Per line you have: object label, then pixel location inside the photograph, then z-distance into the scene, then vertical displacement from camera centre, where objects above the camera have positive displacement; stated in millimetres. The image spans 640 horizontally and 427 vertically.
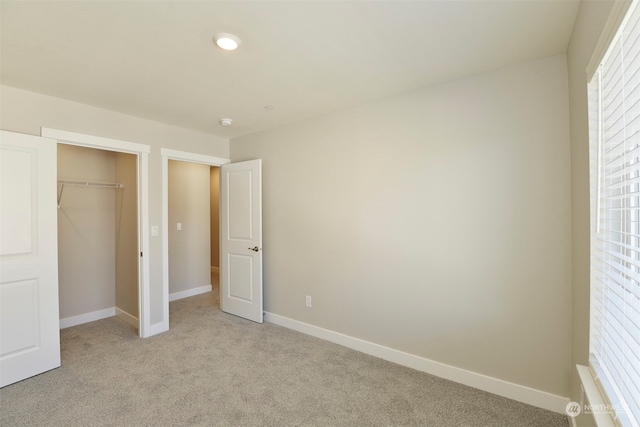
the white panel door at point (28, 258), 2369 -376
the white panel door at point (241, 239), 3686 -356
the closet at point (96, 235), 3605 -287
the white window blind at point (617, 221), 992 -50
